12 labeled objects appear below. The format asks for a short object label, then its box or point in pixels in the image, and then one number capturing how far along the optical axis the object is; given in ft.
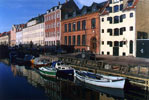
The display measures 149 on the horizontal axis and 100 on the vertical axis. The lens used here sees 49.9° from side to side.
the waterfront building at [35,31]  218.79
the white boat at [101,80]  54.86
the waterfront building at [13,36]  337.93
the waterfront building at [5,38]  369.18
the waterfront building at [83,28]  127.03
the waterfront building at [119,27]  100.73
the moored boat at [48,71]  78.18
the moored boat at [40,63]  104.29
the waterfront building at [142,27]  96.02
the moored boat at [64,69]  76.28
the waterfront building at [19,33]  305.12
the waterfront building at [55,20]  174.70
